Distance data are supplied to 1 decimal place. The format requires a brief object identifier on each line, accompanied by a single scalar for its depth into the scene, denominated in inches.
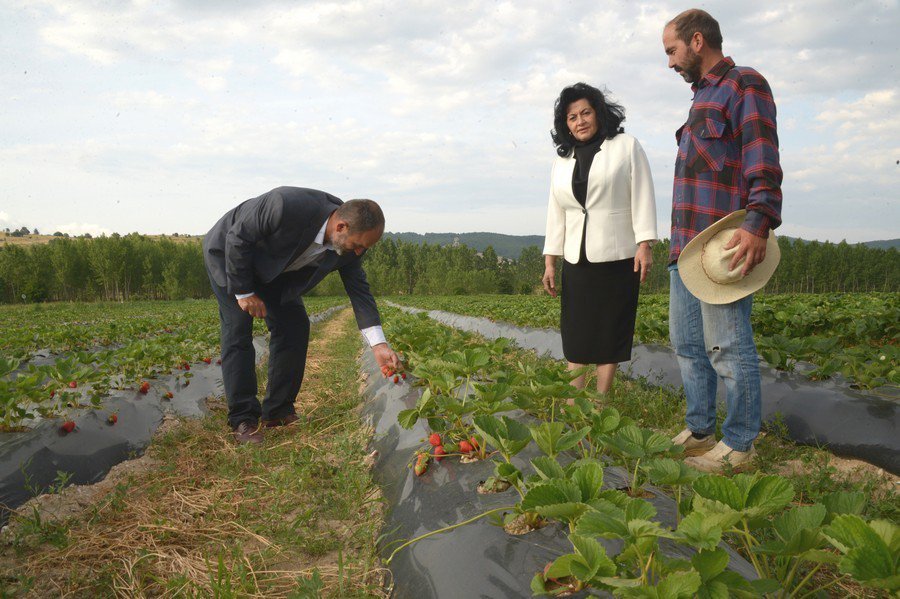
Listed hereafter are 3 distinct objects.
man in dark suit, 131.6
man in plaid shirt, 93.9
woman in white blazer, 130.3
